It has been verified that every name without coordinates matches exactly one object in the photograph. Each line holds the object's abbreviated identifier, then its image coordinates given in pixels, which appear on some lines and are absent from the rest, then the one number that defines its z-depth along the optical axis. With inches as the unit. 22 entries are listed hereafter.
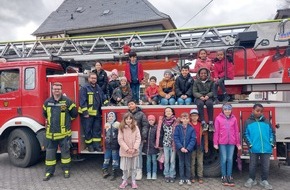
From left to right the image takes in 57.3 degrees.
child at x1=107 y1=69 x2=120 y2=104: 242.7
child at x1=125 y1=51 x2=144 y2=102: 248.5
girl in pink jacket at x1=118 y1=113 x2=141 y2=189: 190.4
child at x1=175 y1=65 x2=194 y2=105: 211.8
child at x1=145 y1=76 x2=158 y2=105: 224.7
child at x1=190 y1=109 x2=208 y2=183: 196.1
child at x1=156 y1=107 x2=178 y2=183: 197.9
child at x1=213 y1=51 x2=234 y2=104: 214.2
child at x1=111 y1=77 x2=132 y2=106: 223.8
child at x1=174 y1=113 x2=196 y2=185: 189.6
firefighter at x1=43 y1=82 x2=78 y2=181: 209.8
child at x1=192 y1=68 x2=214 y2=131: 195.6
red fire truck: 202.1
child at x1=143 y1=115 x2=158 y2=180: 201.2
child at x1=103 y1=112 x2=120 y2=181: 203.6
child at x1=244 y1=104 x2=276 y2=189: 181.9
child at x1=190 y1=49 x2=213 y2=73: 222.7
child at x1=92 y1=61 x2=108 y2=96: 244.8
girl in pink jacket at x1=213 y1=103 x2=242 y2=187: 188.1
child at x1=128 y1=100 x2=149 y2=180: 202.0
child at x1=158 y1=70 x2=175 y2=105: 217.8
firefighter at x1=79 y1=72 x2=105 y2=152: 221.9
